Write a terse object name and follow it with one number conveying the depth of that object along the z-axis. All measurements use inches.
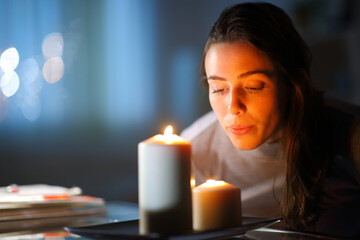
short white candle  47.3
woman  57.1
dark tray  44.1
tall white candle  45.0
